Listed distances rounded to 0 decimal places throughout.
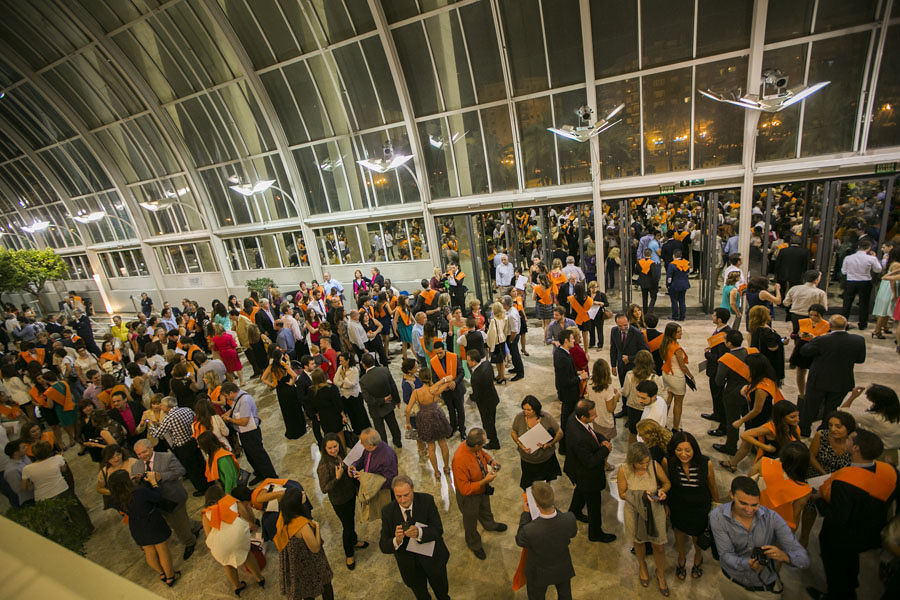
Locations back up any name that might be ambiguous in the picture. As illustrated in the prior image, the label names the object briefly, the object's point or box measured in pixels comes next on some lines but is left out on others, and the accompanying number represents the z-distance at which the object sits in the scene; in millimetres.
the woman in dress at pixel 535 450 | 4449
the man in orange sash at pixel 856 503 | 3150
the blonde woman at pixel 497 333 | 7445
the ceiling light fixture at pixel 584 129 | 9461
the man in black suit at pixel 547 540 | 3244
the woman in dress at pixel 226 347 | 8938
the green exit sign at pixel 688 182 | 9816
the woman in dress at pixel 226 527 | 4023
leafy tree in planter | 19109
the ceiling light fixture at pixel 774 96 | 7566
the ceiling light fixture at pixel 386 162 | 10516
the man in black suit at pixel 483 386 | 5688
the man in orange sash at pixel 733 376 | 4969
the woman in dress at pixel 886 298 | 7257
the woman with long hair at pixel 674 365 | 5449
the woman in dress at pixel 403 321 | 9391
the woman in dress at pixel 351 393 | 6309
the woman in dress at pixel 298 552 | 3492
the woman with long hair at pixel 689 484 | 3555
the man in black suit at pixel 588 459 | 4129
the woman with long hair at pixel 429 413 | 5375
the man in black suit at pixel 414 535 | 3475
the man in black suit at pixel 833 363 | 4824
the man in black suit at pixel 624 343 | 5828
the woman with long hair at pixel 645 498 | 3613
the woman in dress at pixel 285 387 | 6430
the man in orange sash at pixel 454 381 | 5949
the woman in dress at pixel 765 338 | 5164
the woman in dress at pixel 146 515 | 4328
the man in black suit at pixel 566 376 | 5488
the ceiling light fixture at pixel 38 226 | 17578
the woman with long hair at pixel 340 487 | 4258
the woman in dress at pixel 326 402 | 5738
